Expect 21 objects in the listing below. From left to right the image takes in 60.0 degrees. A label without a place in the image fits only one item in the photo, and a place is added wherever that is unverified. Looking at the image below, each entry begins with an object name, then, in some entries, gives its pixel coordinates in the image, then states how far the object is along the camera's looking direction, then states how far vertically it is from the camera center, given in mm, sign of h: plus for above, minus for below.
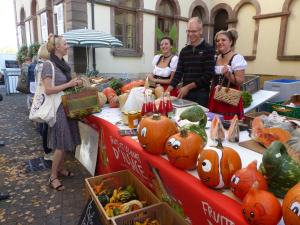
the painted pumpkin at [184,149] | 1462 -488
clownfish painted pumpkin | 1253 -500
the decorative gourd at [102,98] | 3313 -481
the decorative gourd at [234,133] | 1894 -504
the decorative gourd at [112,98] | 3351 -471
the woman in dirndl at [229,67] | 2725 -50
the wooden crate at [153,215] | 1647 -997
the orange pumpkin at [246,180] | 1135 -510
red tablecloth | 1197 -706
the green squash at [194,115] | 2115 -424
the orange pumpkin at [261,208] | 998 -556
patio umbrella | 6191 +522
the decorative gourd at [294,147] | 1372 -454
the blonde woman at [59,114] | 2787 -597
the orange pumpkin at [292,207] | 906 -505
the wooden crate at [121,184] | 1874 -1006
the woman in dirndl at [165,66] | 3676 -64
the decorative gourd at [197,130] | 1642 -431
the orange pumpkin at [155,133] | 1681 -458
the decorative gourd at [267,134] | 1652 -462
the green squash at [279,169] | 1125 -456
